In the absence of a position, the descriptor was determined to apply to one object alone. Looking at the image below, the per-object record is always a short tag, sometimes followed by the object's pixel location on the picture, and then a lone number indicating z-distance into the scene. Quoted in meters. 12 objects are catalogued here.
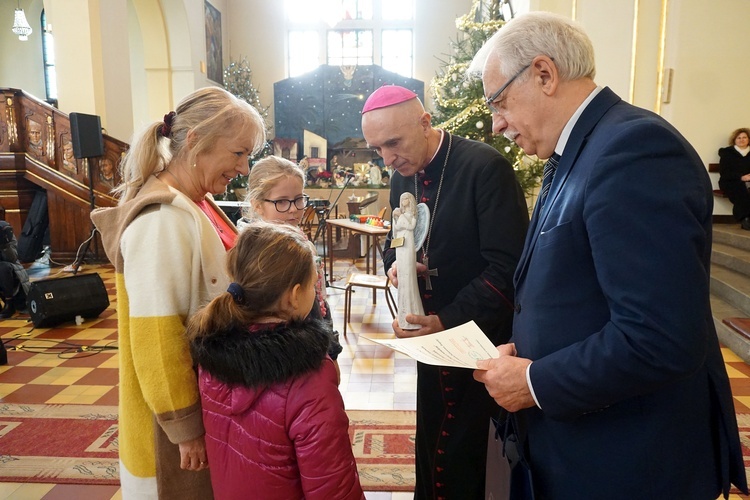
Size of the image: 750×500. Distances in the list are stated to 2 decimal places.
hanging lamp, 10.38
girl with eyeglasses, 2.41
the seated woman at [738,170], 6.85
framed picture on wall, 14.73
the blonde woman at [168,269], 1.37
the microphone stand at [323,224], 7.27
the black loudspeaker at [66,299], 5.24
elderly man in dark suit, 0.96
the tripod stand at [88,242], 7.52
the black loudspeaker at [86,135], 7.62
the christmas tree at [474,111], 6.67
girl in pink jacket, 1.27
